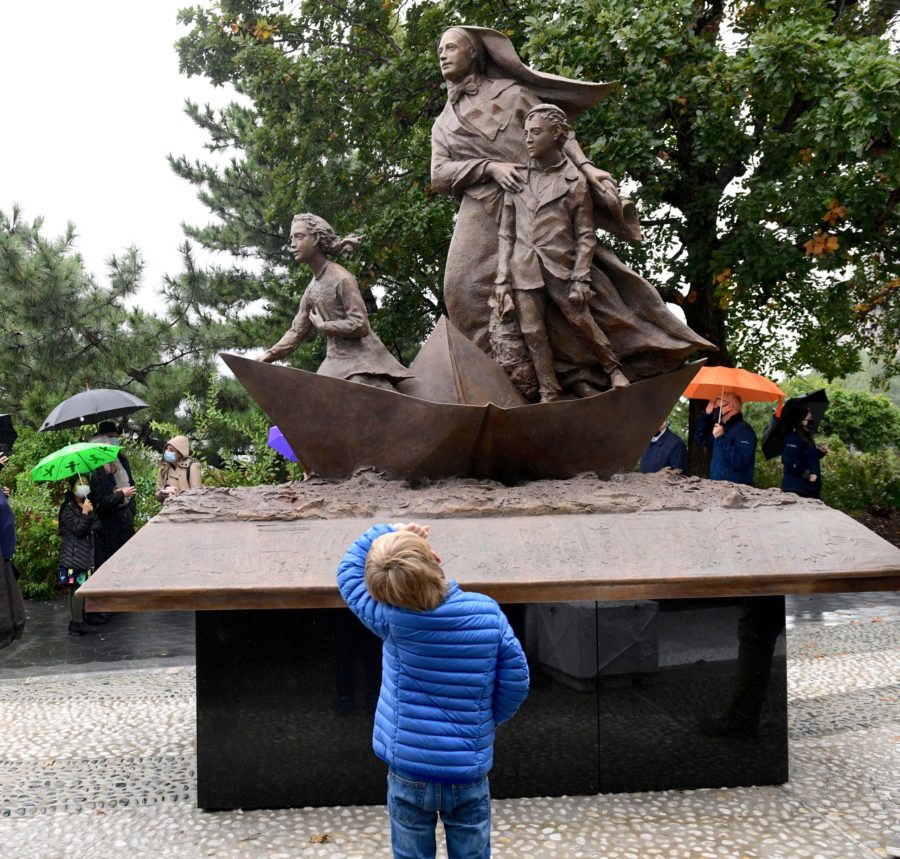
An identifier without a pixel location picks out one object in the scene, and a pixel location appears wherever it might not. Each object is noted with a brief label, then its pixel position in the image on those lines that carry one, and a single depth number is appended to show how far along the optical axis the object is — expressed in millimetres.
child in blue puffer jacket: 2471
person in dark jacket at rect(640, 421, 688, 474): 7480
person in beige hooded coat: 7781
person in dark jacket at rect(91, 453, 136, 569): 7934
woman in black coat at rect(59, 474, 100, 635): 7621
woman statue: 5070
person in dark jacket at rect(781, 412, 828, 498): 8266
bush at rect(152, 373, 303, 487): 10875
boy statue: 4902
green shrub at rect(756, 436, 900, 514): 14016
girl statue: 4945
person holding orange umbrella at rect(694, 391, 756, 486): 7211
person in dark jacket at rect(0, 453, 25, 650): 5074
